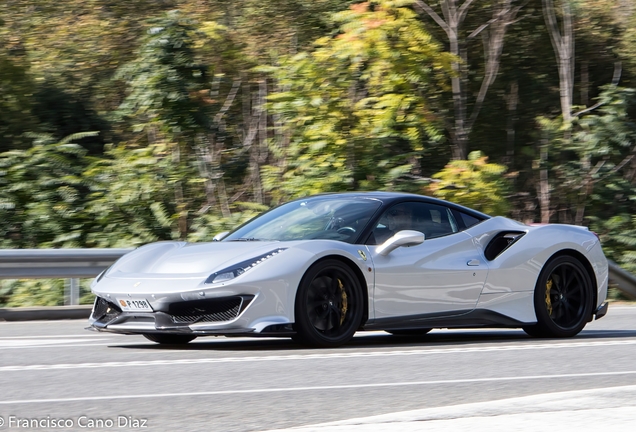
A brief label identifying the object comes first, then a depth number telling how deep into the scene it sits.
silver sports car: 14.08
